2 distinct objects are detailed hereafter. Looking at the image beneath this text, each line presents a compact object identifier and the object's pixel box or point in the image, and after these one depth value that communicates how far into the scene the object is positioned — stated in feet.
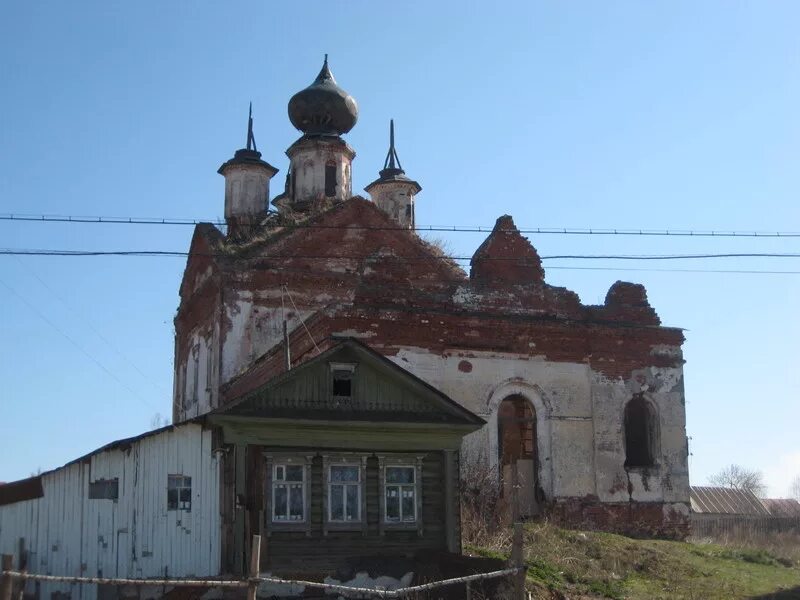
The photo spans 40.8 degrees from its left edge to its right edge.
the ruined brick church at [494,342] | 88.12
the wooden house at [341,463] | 58.95
